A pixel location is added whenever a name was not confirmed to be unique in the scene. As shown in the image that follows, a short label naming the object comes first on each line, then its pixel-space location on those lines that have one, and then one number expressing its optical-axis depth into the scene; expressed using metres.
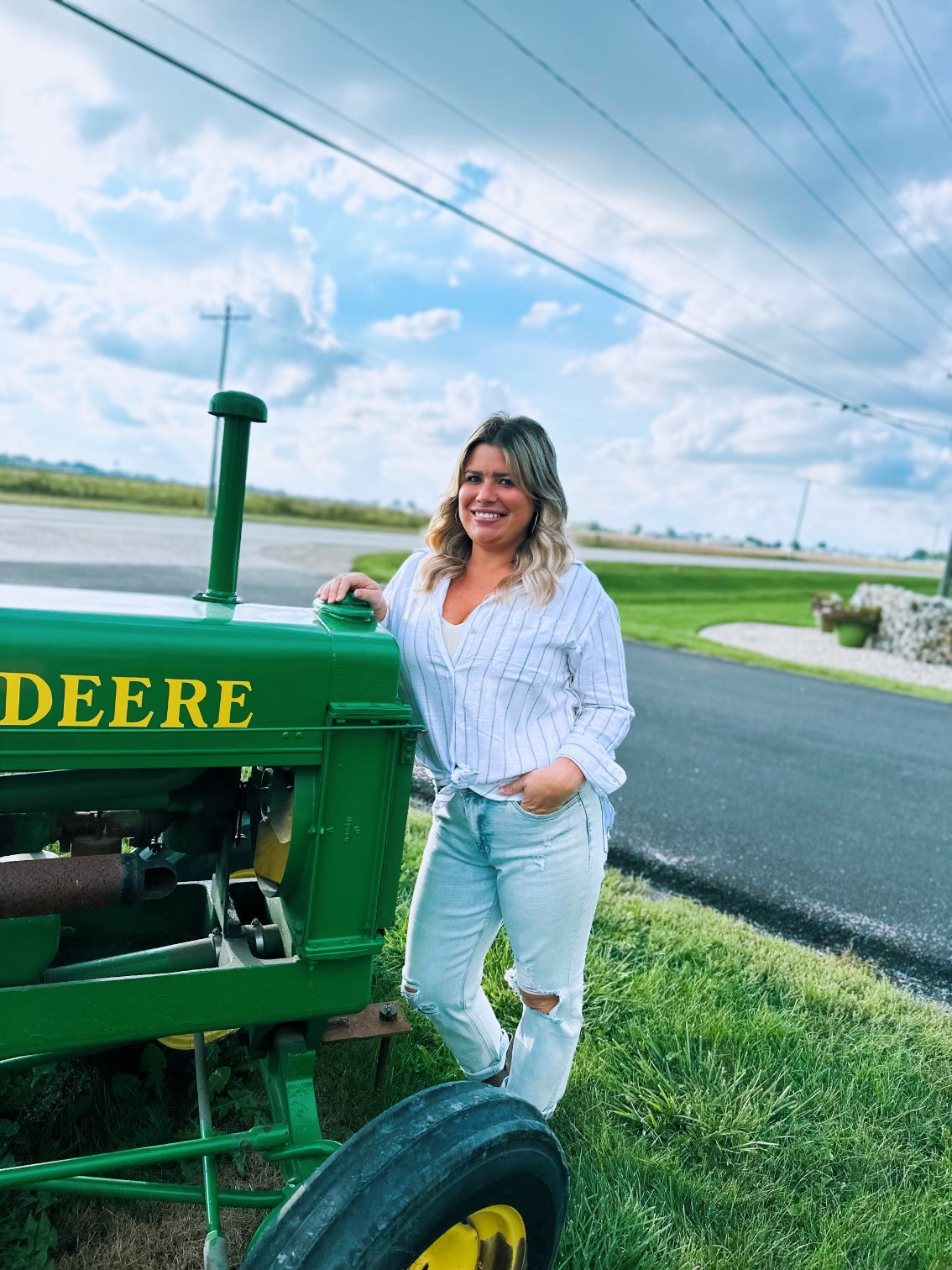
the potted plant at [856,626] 15.95
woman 1.97
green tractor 1.44
